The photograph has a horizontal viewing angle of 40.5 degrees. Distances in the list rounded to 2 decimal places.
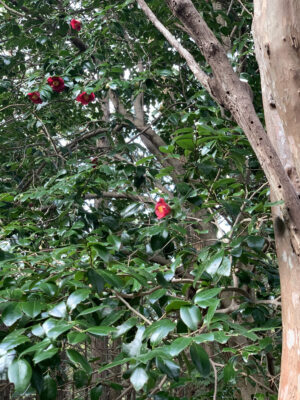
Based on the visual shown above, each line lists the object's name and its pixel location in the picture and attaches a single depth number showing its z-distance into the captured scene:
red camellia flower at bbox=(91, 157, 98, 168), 2.15
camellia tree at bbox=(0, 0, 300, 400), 0.85
